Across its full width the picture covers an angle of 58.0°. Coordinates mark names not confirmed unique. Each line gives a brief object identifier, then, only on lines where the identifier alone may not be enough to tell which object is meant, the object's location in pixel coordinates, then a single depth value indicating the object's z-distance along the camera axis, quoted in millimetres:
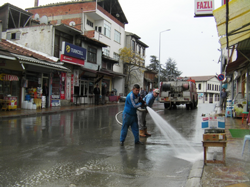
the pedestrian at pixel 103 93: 24014
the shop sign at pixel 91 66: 23802
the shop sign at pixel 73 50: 19880
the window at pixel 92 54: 24884
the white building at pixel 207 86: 71875
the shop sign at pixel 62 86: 20403
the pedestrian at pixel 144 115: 7383
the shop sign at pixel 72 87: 21928
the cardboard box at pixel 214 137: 4285
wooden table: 4297
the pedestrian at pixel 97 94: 22781
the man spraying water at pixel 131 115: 6191
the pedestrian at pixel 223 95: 18822
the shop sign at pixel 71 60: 19827
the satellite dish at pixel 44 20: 23141
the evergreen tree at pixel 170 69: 68469
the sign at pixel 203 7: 9164
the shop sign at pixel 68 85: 21516
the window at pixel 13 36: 21580
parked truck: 19219
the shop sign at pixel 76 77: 22438
